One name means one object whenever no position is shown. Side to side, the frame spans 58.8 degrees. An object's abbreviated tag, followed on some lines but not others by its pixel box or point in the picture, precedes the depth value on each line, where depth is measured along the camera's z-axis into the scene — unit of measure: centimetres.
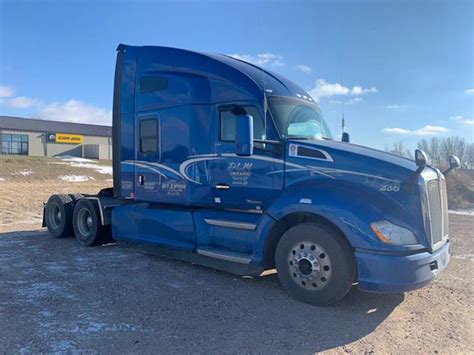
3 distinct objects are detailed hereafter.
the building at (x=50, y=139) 5262
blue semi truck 501
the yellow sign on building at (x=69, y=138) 5593
